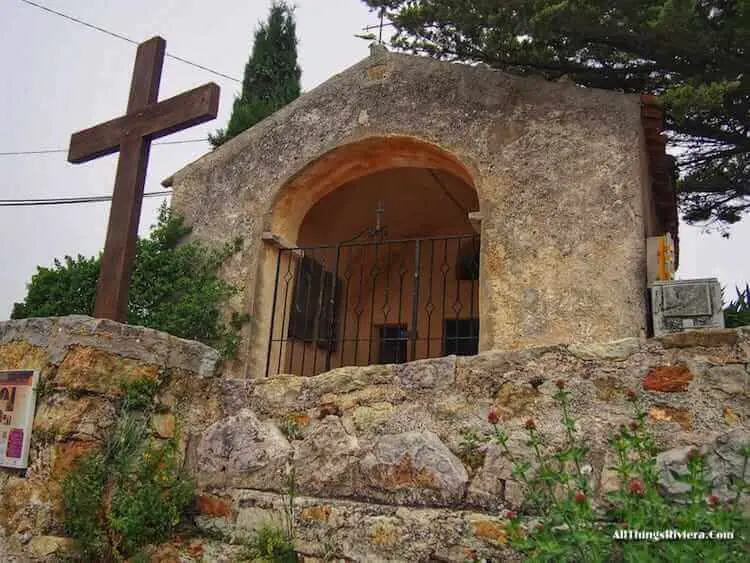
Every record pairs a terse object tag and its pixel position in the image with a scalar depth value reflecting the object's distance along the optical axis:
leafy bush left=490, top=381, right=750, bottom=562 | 2.14
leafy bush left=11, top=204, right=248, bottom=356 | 6.10
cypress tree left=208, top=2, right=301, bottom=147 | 9.56
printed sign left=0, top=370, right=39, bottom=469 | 3.57
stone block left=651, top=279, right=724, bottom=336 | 4.29
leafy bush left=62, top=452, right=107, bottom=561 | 3.33
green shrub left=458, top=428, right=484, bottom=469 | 3.12
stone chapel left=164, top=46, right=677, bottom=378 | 5.37
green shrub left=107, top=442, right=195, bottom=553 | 3.36
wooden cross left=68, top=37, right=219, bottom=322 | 4.52
